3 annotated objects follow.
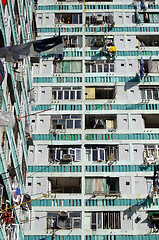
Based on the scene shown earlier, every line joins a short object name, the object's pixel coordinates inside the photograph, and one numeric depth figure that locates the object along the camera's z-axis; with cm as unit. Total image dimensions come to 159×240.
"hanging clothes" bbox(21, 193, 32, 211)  2800
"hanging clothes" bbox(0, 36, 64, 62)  1953
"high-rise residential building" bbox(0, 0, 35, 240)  2102
